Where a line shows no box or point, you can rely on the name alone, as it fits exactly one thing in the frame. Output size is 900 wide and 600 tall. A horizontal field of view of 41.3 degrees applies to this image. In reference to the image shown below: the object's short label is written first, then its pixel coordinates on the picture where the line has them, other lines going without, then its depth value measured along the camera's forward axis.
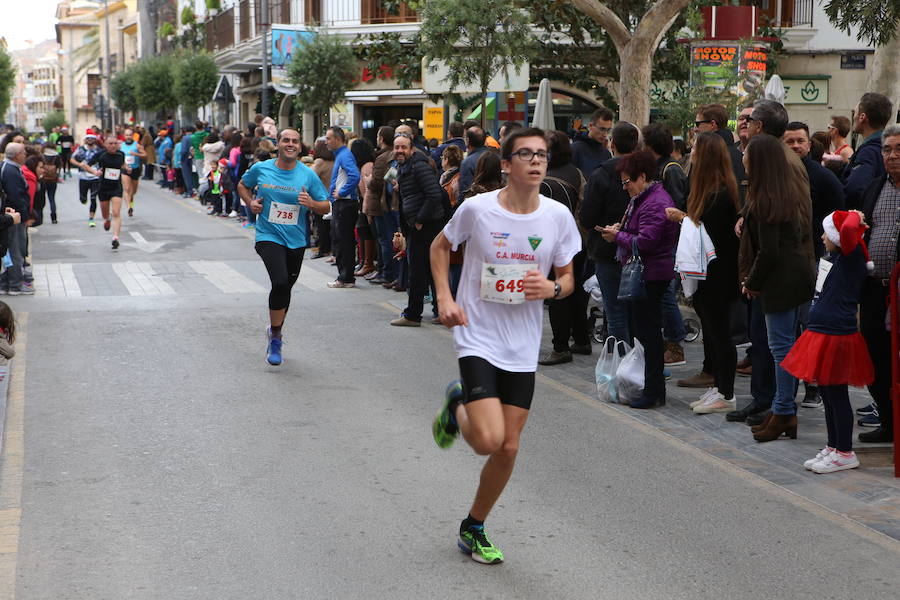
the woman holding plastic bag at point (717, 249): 7.93
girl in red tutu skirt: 6.56
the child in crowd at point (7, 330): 8.27
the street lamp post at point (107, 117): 93.06
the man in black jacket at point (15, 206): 13.30
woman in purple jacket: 8.30
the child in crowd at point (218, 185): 25.08
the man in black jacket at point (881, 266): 6.74
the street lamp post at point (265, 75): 32.16
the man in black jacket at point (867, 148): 8.05
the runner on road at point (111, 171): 20.08
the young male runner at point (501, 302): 5.06
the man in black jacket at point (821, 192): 7.49
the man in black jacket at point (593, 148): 11.10
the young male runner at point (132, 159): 23.62
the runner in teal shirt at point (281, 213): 9.79
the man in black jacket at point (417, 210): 11.84
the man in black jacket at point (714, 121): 9.59
